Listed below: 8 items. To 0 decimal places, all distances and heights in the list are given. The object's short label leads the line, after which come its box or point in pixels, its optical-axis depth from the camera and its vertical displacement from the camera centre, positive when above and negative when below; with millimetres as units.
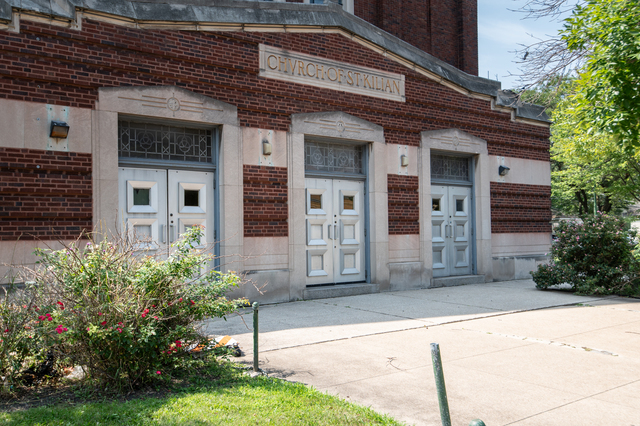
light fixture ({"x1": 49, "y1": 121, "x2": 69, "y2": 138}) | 8461 +1601
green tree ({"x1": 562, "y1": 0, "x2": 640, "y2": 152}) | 7871 +2394
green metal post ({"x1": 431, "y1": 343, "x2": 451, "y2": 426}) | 3209 -904
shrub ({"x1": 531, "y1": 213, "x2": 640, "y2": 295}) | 11758 -781
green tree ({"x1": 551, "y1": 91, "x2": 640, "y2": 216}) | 18062 +2420
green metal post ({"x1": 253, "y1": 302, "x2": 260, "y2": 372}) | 5666 -1164
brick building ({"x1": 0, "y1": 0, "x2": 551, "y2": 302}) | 8578 +1743
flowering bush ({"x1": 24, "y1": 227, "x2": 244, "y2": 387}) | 4930 -758
